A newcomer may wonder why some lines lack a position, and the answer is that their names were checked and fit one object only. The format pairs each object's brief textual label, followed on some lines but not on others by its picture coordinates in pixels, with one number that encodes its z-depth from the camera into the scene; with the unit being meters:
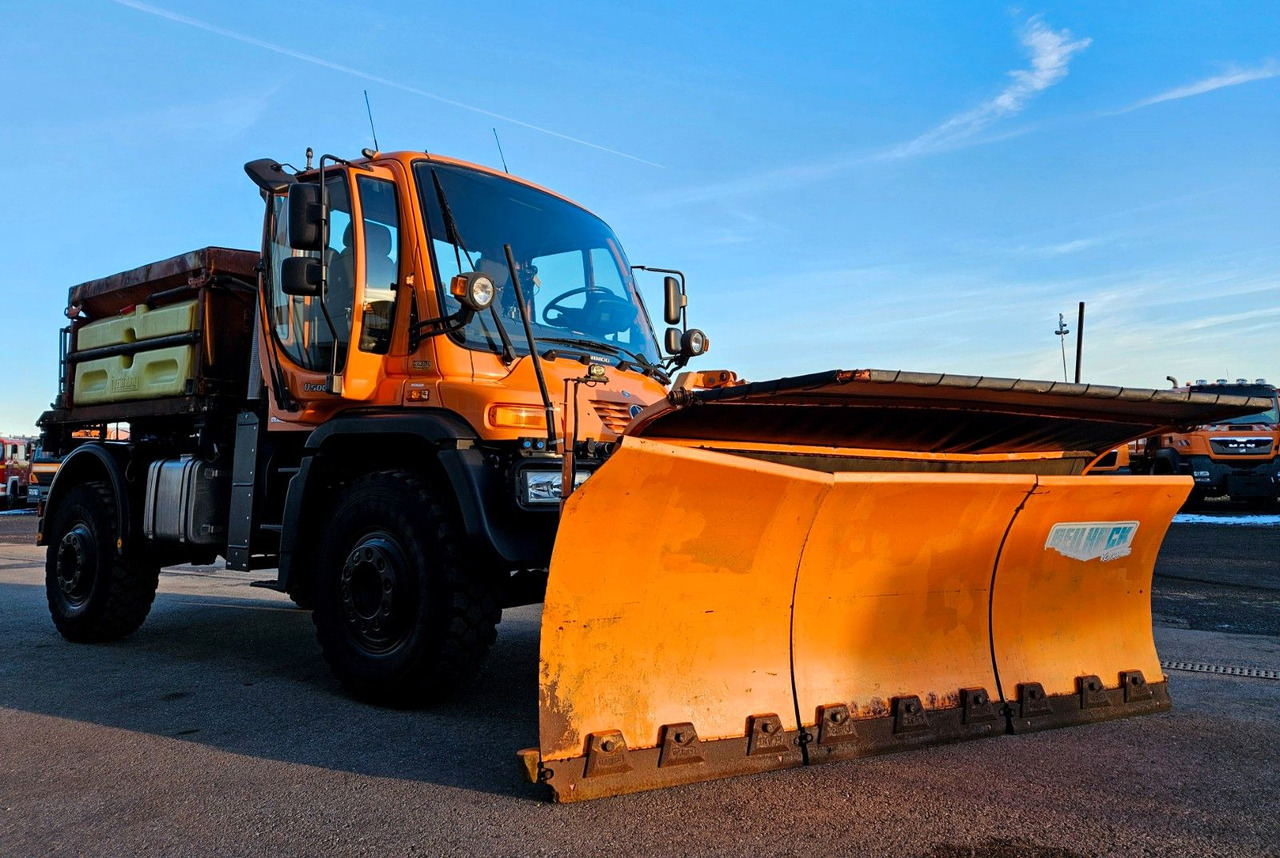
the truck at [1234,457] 19.75
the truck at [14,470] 32.88
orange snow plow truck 3.32
